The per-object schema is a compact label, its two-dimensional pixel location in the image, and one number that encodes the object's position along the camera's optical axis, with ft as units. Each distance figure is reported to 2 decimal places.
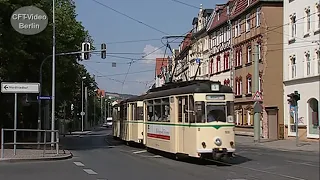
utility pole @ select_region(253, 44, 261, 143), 120.26
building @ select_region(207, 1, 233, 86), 192.19
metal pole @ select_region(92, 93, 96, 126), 410.52
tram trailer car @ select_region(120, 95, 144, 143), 96.68
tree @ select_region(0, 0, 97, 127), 83.51
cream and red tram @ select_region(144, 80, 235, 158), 59.72
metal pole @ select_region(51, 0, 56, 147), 91.15
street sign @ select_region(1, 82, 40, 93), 77.30
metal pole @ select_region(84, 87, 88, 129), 326.30
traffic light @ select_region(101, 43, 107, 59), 105.42
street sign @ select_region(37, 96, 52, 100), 95.18
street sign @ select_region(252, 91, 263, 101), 118.93
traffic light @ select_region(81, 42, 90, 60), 104.01
